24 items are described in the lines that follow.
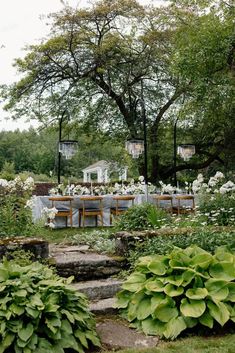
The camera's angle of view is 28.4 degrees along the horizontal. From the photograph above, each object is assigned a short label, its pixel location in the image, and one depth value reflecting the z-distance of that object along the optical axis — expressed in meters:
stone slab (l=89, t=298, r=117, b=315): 4.02
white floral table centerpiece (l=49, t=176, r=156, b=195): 10.84
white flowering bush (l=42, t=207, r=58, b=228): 5.78
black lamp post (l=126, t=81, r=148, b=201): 10.54
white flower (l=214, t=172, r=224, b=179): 8.18
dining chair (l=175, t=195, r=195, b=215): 10.16
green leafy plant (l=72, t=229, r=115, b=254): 5.62
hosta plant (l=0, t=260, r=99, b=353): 3.10
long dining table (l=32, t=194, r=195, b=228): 9.88
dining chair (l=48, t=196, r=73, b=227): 9.70
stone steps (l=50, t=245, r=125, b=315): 4.26
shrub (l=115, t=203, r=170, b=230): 6.36
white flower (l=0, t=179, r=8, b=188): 6.13
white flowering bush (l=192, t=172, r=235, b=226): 6.89
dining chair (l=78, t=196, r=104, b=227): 9.94
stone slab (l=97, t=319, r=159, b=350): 3.42
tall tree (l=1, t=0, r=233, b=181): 14.13
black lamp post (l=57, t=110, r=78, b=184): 10.83
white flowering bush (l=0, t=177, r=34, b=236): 5.20
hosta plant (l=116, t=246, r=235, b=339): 3.56
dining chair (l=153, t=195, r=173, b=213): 10.60
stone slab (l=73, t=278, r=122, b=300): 4.38
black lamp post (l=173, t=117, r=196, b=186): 11.79
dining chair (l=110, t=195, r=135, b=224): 10.21
